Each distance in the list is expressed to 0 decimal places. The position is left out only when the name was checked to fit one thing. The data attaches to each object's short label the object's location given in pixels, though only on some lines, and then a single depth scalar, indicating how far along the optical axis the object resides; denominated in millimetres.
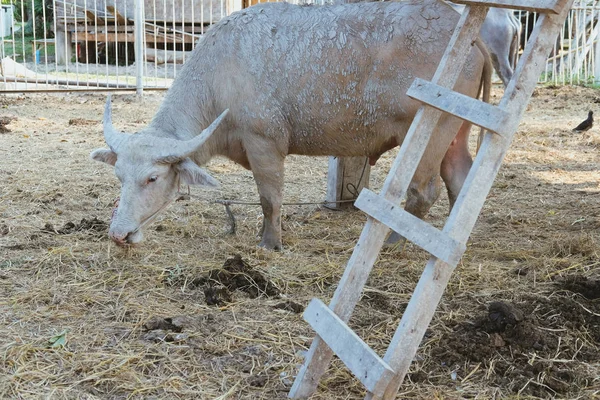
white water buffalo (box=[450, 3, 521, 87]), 7986
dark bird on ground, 10734
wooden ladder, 2980
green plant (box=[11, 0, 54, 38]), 25062
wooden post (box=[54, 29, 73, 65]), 19156
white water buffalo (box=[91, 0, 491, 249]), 5293
